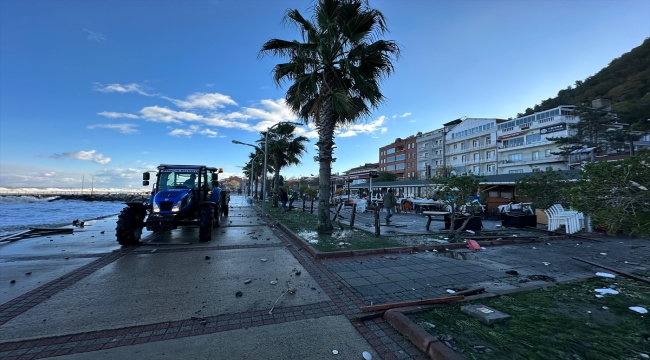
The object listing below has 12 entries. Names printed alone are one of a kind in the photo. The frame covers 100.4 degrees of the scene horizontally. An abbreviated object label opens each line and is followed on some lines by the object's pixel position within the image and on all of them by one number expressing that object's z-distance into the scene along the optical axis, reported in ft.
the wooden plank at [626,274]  15.76
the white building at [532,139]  142.82
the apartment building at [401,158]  262.06
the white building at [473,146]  182.39
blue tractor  27.86
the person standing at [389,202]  47.40
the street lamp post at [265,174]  60.90
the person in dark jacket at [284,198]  68.50
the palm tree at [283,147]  84.99
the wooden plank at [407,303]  12.25
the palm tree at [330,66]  30.45
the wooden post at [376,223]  30.82
